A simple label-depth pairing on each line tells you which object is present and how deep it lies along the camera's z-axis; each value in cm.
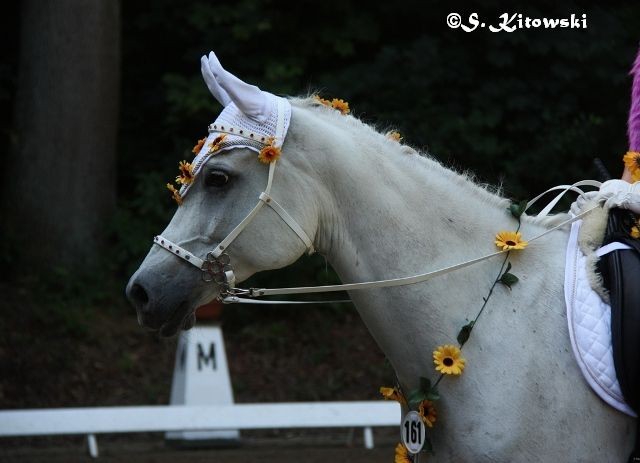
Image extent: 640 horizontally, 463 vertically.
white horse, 616
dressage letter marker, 1561
